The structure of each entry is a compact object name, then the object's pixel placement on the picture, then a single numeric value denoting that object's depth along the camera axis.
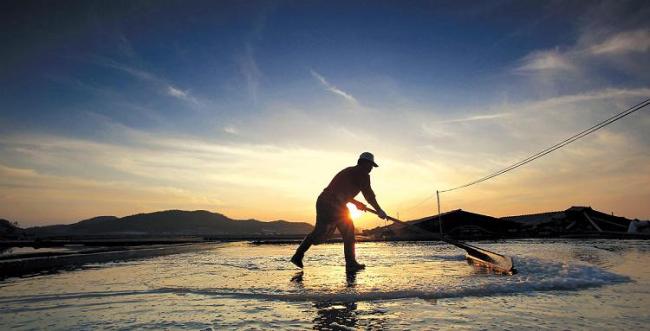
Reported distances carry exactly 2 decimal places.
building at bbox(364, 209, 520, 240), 34.88
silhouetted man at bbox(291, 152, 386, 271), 8.05
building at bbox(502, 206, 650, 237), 33.22
